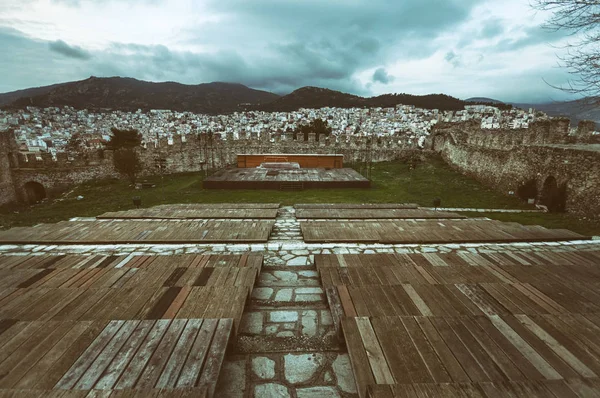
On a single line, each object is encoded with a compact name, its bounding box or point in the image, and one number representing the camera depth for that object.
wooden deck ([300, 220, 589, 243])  6.32
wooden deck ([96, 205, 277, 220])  8.22
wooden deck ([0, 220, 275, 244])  6.26
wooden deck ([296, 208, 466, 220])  8.37
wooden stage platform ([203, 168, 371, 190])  15.75
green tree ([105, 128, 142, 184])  18.56
